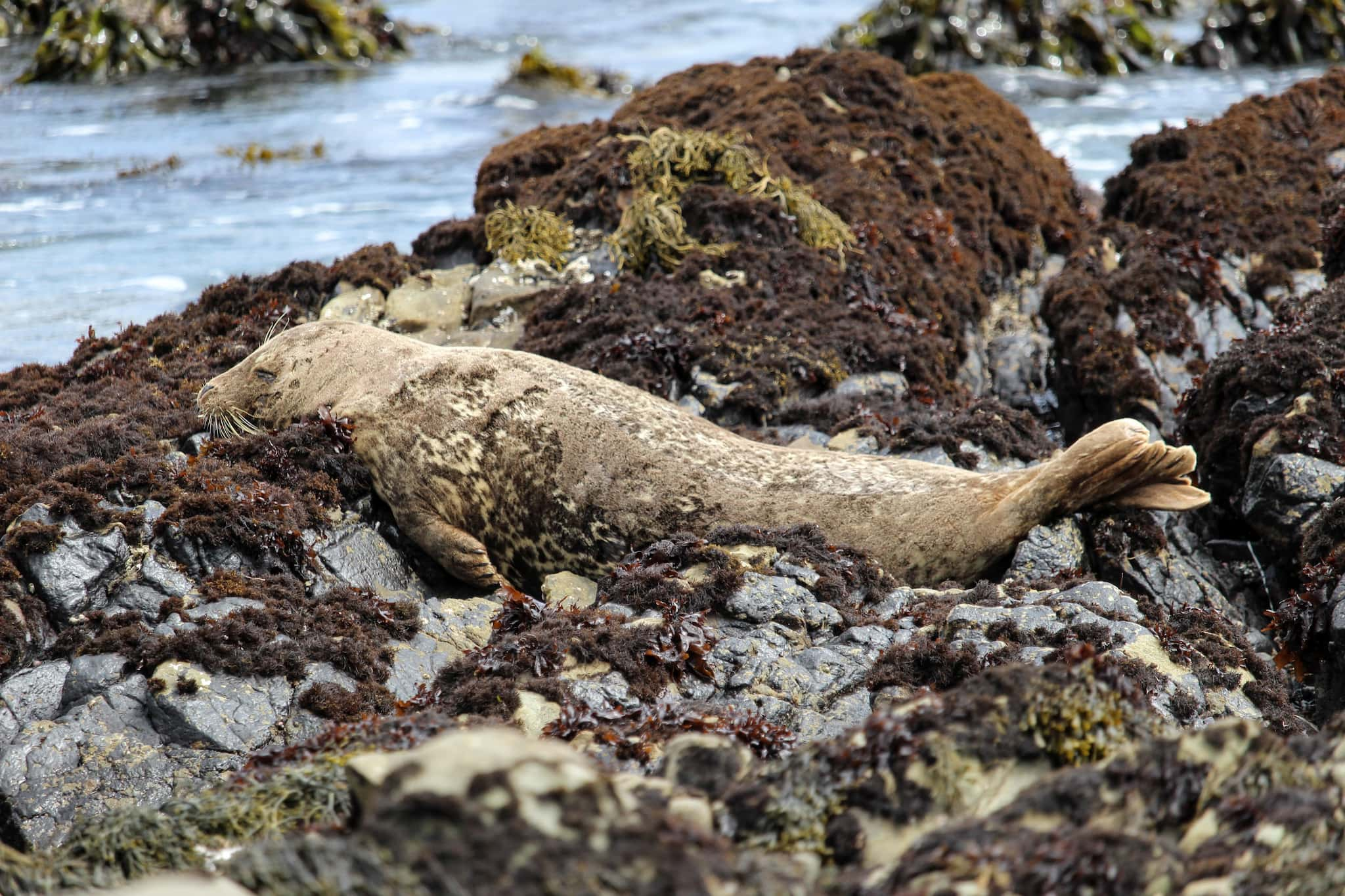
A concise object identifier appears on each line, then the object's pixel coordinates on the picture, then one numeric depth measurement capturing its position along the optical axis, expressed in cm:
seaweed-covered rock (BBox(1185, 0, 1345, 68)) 4831
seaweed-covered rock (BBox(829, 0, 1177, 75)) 4781
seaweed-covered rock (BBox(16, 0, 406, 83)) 4894
